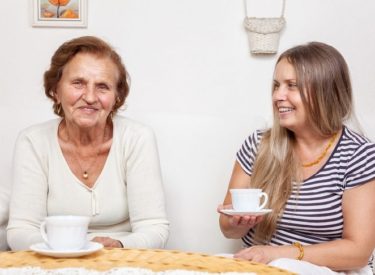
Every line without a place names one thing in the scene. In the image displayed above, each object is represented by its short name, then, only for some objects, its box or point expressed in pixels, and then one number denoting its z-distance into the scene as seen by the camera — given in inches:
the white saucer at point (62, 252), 79.2
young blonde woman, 98.9
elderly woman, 104.5
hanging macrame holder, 129.3
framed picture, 133.6
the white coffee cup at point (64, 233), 80.0
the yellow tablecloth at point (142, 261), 77.8
